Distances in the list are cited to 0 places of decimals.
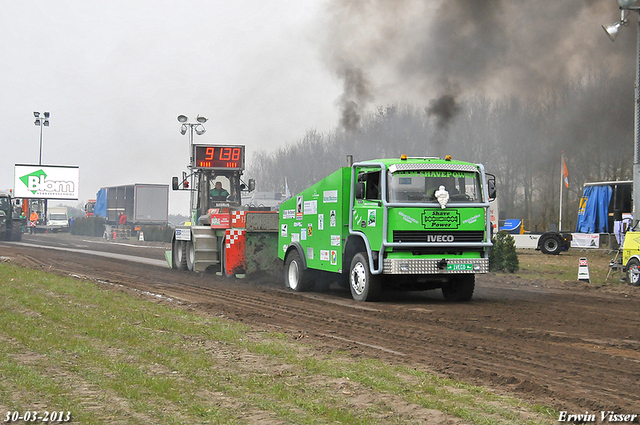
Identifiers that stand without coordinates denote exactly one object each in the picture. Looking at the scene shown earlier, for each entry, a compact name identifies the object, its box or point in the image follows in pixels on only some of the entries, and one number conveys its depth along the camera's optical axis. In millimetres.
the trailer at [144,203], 55562
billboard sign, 64062
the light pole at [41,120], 67569
